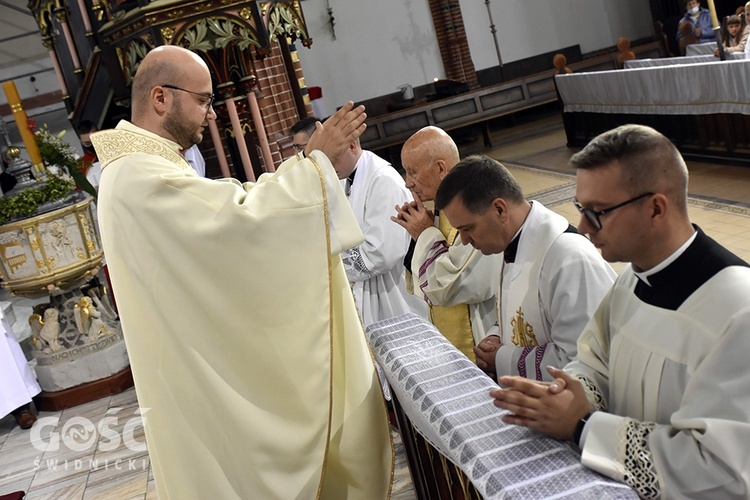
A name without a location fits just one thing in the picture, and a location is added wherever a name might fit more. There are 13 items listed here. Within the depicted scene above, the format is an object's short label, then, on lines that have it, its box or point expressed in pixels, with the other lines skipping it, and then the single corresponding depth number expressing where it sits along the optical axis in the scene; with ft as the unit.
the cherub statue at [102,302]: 20.25
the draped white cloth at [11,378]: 17.71
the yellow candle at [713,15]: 23.68
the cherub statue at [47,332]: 19.11
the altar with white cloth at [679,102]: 24.49
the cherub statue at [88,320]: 19.30
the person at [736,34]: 29.73
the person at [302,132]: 14.10
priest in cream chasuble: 8.05
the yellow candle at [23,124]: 17.34
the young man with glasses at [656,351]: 4.54
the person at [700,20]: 41.92
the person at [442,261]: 9.57
